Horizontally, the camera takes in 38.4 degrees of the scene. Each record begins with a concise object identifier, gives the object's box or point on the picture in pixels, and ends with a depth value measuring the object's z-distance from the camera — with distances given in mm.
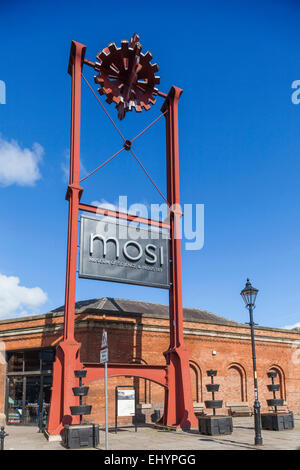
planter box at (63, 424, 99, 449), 13336
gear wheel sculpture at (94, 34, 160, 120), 20188
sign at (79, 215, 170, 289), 18234
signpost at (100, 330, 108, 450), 11490
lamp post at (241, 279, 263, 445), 14988
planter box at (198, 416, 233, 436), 16250
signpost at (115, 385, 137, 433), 17219
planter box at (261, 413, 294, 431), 18172
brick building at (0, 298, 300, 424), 21297
